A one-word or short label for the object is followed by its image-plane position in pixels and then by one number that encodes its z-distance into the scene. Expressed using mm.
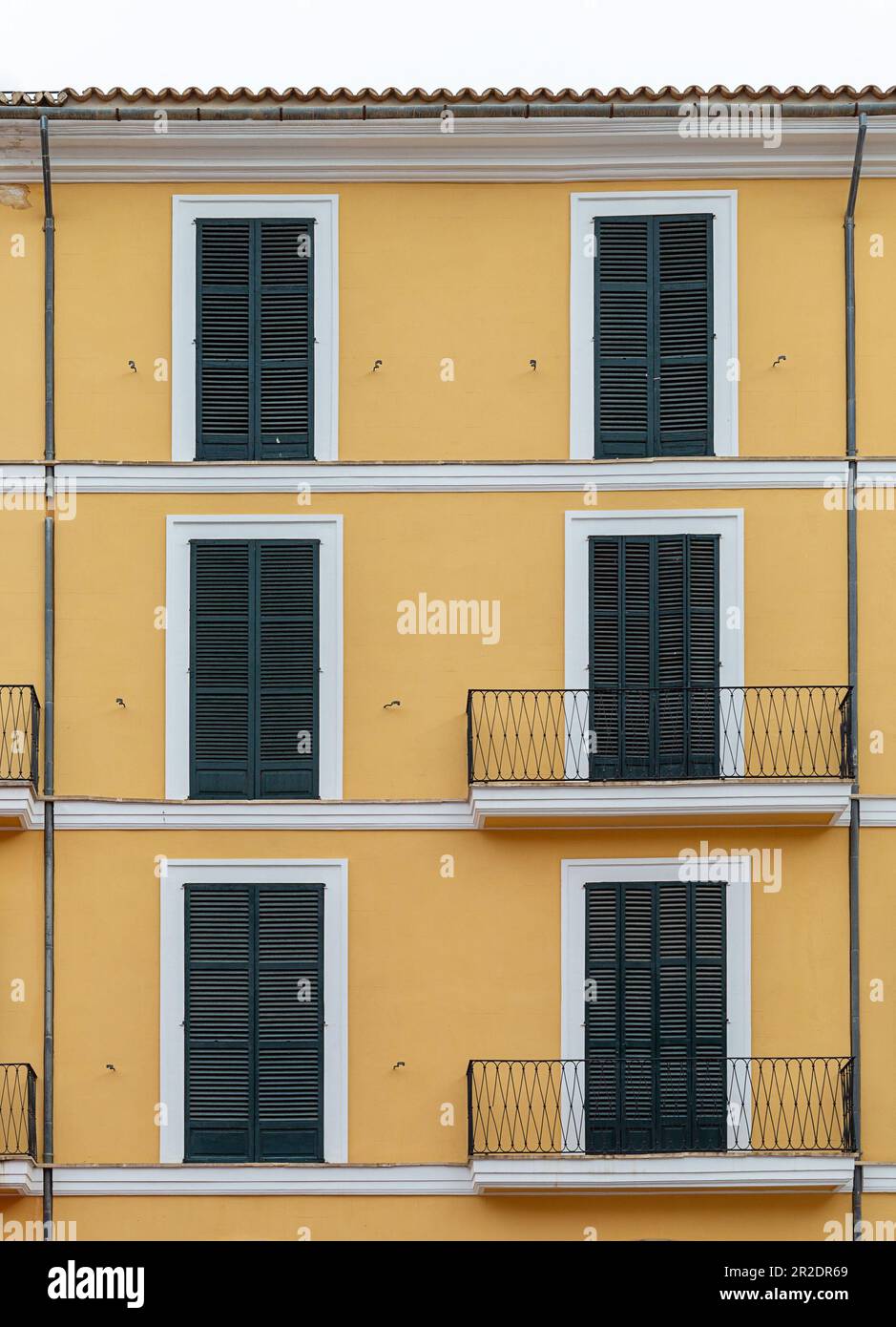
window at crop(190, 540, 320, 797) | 22406
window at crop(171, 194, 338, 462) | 22828
